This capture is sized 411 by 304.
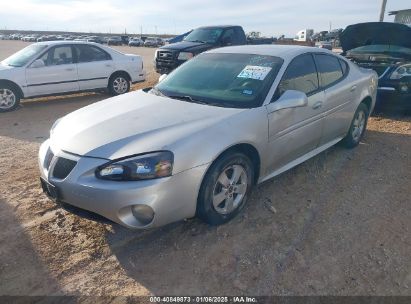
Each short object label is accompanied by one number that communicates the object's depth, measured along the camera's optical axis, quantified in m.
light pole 18.32
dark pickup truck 10.44
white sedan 7.79
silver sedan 2.62
